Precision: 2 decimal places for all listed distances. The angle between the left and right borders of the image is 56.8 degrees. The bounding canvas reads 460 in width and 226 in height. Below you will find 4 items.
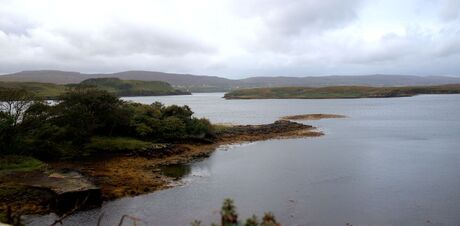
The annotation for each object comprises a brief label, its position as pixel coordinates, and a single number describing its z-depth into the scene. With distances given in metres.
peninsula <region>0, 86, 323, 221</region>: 29.08
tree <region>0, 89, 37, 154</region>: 39.50
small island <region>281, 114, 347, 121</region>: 96.94
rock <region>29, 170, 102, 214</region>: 27.64
